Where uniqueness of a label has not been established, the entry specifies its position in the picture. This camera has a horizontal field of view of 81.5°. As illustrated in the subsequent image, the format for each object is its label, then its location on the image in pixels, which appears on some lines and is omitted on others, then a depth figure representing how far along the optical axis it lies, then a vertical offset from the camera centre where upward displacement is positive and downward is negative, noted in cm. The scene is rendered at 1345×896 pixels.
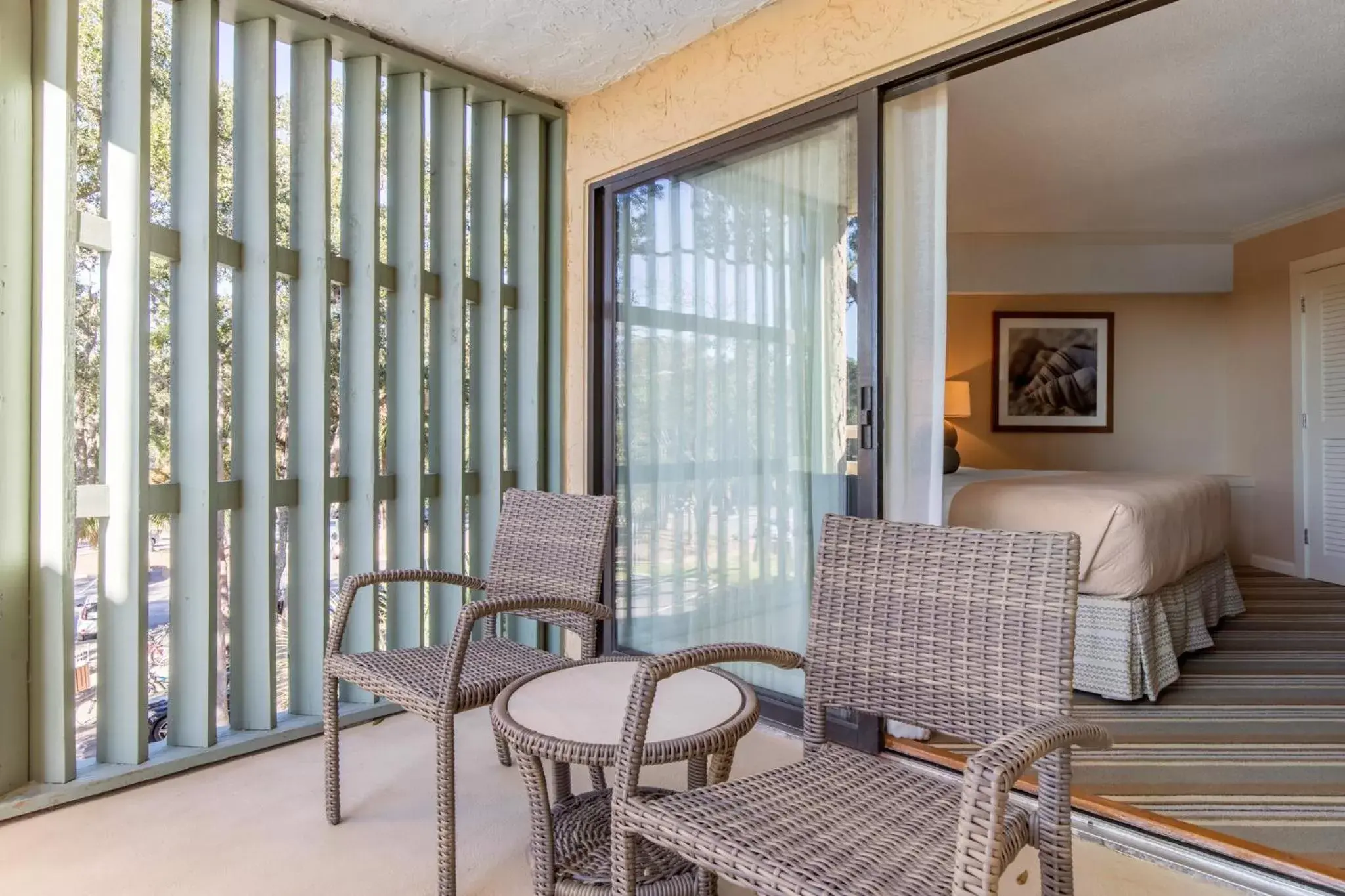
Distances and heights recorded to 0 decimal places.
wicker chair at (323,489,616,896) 172 -44
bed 278 -41
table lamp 581 +37
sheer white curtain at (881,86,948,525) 230 +45
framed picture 606 +62
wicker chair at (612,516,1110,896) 106 -45
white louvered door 495 +19
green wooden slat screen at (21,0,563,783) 221 +33
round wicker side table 138 -51
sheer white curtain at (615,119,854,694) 254 +22
